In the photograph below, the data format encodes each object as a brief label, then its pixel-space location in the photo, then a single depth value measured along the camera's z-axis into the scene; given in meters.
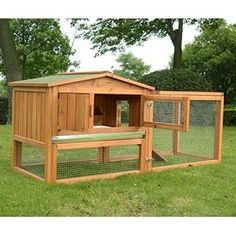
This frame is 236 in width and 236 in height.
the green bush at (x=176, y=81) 11.99
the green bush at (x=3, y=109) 12.16
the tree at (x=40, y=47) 19.16
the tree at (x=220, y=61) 17.75
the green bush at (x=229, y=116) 13.69
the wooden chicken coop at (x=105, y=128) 4.68
